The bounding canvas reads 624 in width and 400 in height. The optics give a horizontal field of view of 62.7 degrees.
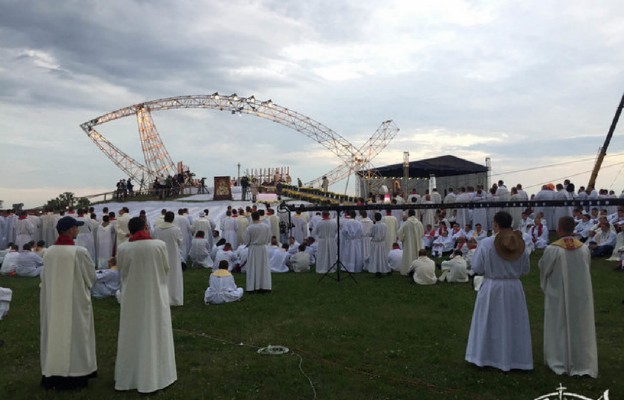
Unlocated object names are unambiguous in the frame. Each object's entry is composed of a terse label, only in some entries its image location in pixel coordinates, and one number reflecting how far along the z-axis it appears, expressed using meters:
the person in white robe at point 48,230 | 20.19
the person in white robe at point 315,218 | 19.88
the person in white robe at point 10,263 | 15.29
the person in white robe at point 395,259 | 15.45
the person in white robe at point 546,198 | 19.27
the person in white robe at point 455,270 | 13.08
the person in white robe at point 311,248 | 16.69
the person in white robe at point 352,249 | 15.66
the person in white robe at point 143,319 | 5.97
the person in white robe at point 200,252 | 16.95
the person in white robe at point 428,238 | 19.42
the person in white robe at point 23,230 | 18.84
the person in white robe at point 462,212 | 21.27
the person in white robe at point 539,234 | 17.33
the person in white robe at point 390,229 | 17.77
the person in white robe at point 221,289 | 11.01
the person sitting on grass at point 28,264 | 15.29
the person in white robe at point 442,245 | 18.33
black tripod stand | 13.46
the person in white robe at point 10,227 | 21.05
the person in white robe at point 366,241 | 16.08
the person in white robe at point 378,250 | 14.73
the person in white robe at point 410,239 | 14.55
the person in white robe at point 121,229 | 15.43
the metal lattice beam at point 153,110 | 42.97
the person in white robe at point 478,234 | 17.07
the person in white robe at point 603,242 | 15.52
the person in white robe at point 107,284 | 11.59
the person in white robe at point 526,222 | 18.25
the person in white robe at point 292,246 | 16.67
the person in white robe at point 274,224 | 19.89
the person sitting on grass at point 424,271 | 13.01
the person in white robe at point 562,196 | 18.94
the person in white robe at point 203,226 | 19.11
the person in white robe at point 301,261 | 15.95
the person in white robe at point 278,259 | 16.06
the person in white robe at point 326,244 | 15.58
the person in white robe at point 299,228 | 21.03
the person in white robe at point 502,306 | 6.57
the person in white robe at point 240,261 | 15.76
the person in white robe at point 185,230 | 18.67
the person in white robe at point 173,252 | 11.05
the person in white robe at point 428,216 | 22.53
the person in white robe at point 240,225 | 19.22
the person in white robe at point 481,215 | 21.01
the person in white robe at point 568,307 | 6.43
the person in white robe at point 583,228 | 16.72
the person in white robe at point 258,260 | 12.18
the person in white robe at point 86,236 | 17.38
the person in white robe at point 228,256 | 15.63
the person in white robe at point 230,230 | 19.80
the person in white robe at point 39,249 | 15.70
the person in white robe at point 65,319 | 6.04
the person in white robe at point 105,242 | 17.19
